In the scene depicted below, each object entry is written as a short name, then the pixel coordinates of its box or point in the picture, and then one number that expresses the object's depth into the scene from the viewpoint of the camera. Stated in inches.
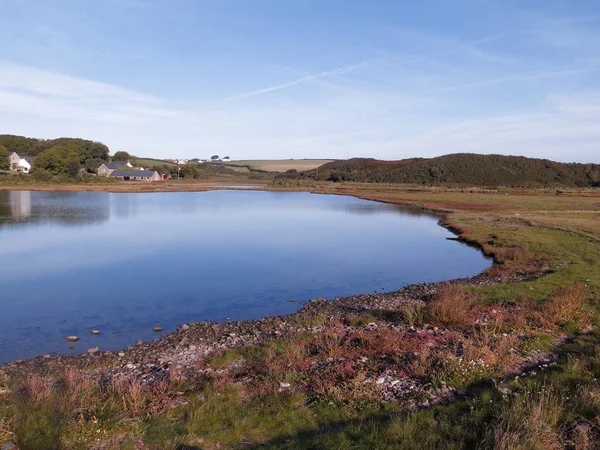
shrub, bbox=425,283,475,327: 540.7
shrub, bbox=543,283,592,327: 525.7
